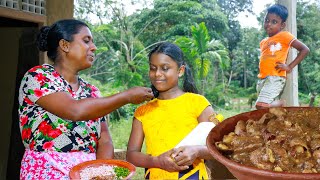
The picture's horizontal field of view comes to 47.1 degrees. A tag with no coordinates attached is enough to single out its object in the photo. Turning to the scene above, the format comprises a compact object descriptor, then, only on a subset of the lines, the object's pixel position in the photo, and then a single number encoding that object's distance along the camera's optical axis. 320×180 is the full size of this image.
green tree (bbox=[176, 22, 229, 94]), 7.96
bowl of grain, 1.47
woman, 1.69
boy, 3.56
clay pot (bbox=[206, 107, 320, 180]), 0.80
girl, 1.83
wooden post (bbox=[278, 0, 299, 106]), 3.46
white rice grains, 1.48
